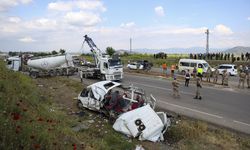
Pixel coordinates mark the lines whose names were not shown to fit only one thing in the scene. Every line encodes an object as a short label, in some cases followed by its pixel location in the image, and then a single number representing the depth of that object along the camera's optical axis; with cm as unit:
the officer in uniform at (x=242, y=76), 1634
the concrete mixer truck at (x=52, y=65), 2129
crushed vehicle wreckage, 663
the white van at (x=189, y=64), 2417
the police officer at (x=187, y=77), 1642
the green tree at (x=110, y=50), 5477
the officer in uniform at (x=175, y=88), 1253
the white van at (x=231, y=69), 2490
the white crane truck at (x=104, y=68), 1880
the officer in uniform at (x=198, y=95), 1226
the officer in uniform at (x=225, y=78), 1725
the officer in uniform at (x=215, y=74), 1859
